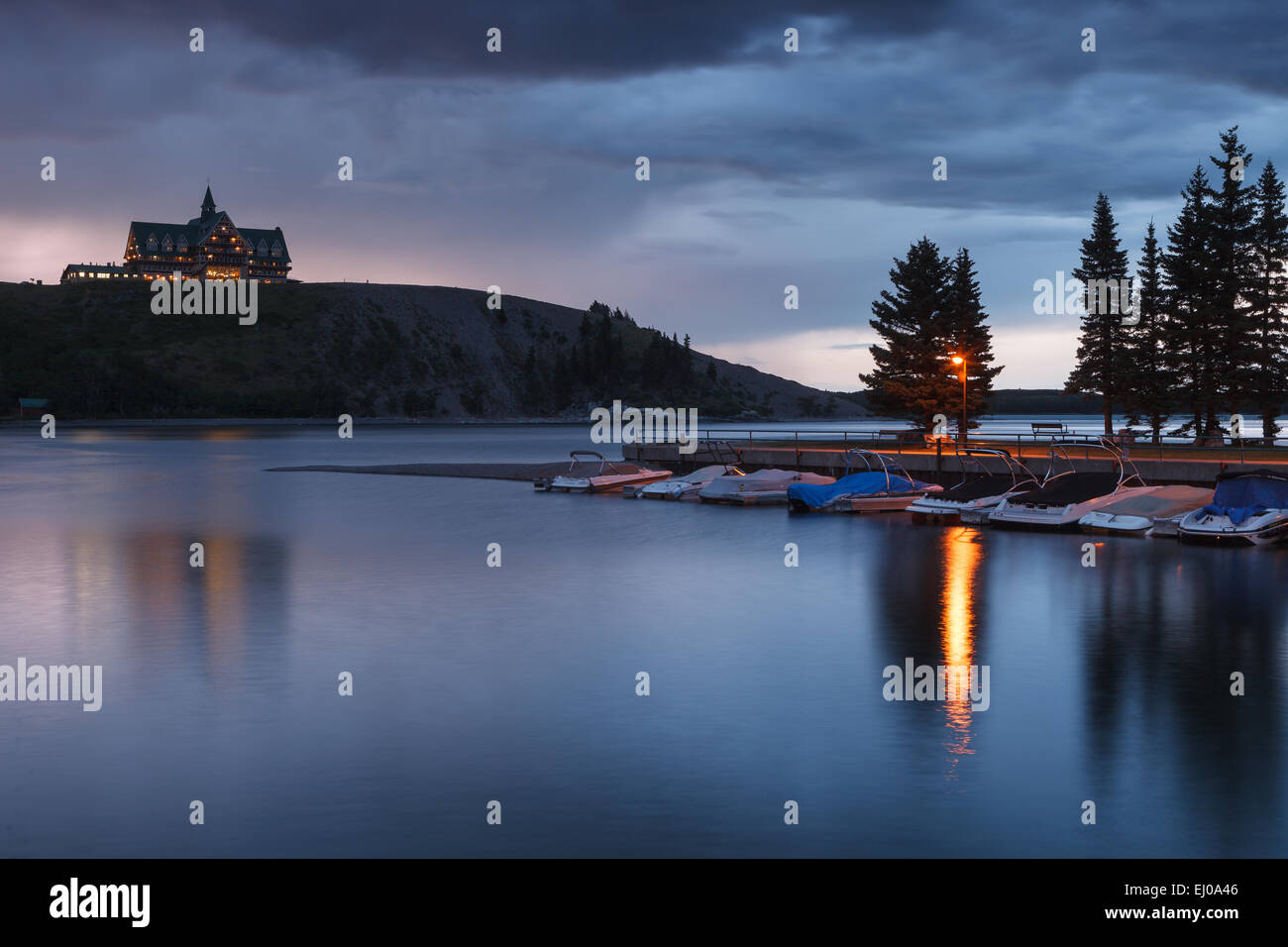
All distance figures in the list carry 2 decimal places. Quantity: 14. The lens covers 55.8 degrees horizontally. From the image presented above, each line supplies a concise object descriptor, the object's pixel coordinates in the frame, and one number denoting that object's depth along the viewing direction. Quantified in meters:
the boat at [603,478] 68.19
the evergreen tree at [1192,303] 75.75
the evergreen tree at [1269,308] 74.25
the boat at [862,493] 54.66
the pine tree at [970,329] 90.69
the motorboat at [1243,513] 39.94
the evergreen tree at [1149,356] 77.88
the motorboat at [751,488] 60.19
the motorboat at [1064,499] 45.56
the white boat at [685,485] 62.88
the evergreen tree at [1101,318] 84.94
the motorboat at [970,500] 49.62
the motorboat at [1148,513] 42.91
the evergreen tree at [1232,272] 74.69
